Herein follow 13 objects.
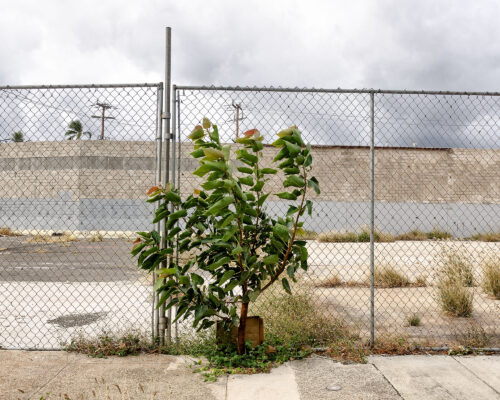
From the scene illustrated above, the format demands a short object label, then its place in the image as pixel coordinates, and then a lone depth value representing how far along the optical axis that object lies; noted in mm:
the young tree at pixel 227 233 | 3459
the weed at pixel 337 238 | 18906
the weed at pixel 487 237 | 20031
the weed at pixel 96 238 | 20700
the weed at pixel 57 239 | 19358
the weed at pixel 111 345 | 4105
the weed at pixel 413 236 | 21000
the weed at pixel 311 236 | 19644
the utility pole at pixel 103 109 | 40806
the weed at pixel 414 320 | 5434
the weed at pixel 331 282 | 8398
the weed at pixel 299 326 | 4324
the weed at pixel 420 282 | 8336
